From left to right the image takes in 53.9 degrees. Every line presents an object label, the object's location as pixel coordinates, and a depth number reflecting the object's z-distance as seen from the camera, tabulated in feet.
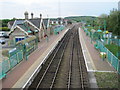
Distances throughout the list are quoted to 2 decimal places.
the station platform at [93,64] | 28.65
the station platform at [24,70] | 26.22
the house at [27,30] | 65.33
